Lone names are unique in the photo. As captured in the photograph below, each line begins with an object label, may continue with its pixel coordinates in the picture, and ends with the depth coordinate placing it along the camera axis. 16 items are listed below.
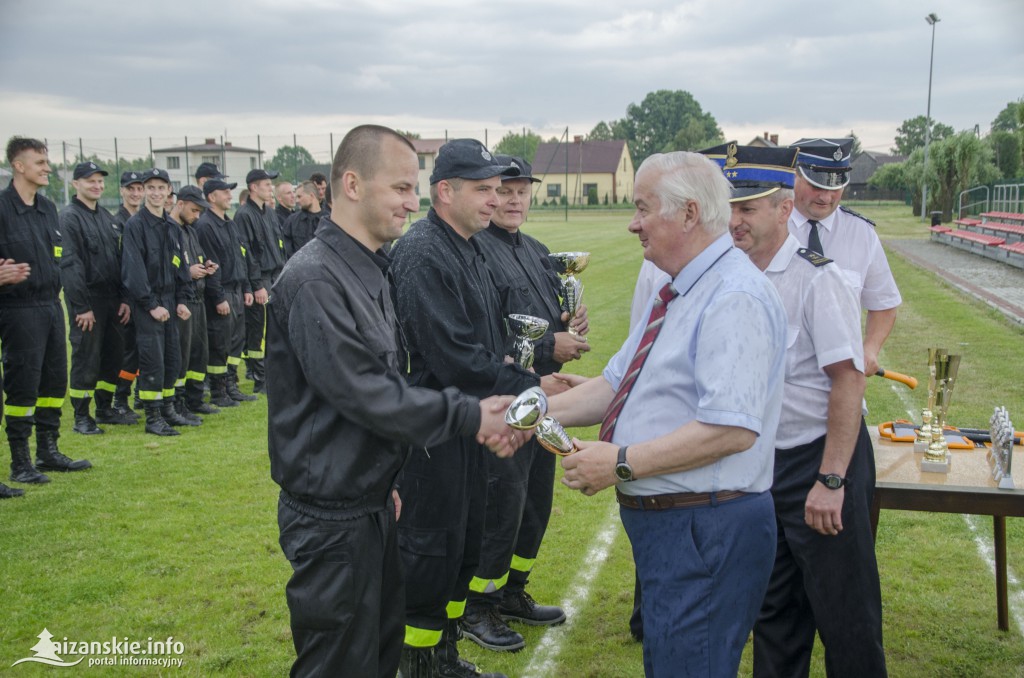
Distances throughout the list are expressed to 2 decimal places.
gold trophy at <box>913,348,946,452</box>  4.11
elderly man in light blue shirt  2.51
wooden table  3.54
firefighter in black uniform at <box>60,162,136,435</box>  8.59
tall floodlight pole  45.47
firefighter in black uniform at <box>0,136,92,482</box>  6.85
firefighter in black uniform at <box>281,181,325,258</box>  12.15
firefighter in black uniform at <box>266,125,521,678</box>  2.70
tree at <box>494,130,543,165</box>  59.09
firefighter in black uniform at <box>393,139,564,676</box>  3.71
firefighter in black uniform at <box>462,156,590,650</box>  4.42
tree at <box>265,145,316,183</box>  44.22
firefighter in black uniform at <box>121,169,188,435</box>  8.72
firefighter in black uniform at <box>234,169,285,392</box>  11.21
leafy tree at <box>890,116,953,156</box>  113.53
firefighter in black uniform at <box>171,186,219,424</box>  9.50
